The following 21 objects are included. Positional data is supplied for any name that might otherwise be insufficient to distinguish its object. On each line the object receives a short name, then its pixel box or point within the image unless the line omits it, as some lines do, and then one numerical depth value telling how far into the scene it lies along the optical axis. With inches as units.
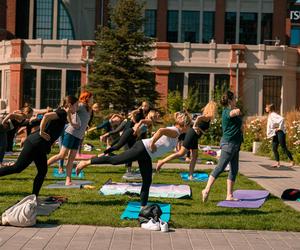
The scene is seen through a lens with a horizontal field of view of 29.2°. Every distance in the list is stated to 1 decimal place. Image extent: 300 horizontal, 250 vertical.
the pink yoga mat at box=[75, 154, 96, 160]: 686.5
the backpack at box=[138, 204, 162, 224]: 302.3
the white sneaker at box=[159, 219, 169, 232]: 290.2
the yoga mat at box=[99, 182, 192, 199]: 401.7
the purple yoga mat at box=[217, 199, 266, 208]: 370.0
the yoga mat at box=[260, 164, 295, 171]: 654.8
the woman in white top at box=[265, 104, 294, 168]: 661.3
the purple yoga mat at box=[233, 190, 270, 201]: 406.6
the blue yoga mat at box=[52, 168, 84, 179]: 512.1
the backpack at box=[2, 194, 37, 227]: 291.0
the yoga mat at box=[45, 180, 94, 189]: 436.1
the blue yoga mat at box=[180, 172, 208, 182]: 515.8
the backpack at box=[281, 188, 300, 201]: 410.6
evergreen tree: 1247.5
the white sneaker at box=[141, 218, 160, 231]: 293.4
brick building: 1521.9
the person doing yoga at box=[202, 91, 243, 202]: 379.9
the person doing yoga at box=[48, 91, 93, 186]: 442.3
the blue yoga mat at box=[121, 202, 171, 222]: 316.5
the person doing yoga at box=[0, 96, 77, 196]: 342.3
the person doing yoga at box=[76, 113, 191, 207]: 330.6
